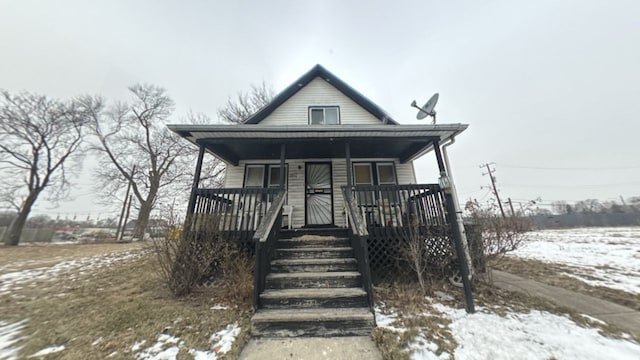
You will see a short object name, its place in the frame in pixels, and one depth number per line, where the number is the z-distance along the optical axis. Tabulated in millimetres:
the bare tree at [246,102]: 15367
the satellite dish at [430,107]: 5160
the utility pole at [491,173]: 24031
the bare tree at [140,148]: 16625
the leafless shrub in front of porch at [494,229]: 4598
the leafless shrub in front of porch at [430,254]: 4500
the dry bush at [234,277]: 3688
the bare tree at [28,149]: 13617
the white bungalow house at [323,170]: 4566
